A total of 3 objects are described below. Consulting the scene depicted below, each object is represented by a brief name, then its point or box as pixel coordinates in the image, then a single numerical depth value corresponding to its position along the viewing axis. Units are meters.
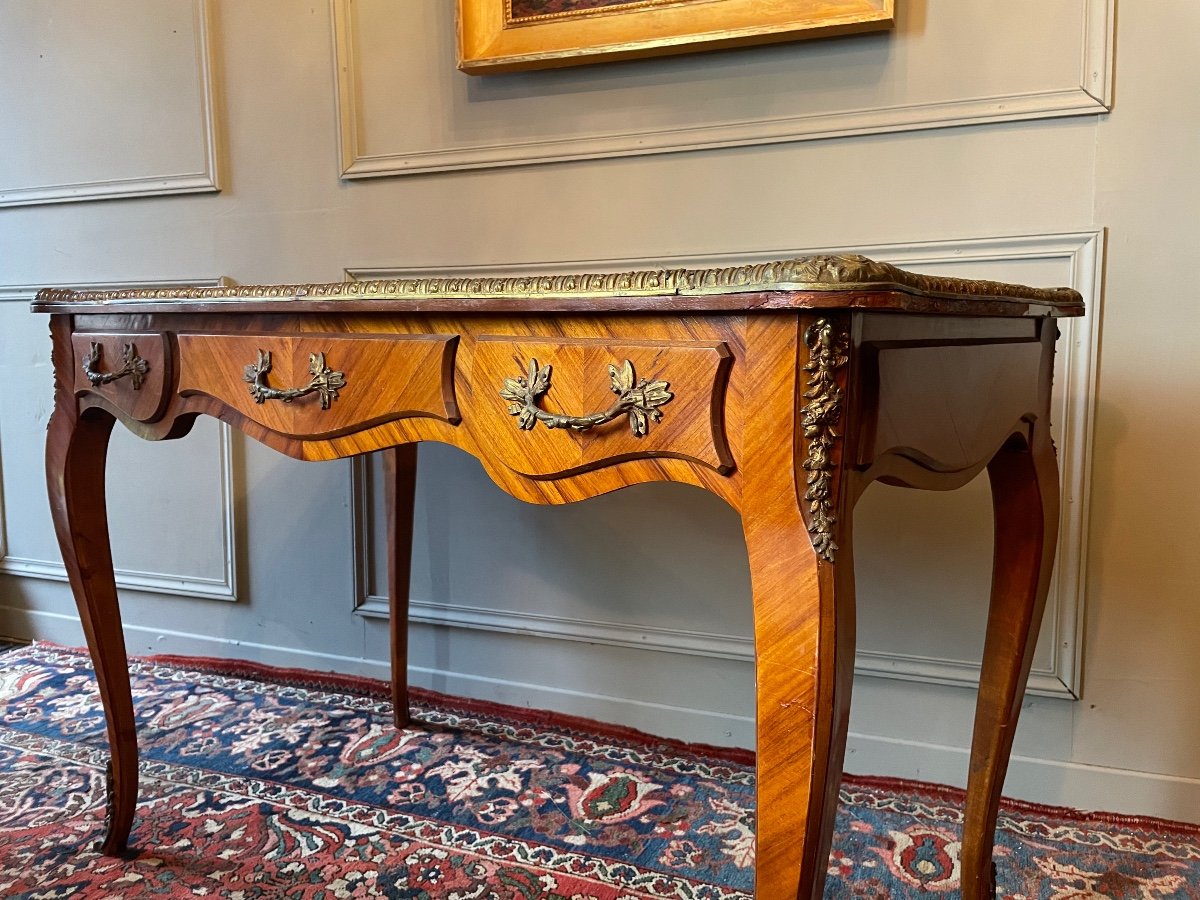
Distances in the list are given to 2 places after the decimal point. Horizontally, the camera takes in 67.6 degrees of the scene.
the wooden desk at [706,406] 0.68
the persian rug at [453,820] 1.19
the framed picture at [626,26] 1.36
